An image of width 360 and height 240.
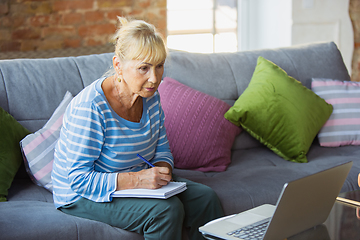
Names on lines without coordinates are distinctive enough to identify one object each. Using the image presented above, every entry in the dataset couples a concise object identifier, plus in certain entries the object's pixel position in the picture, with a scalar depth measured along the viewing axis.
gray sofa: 3.45
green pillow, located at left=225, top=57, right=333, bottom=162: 4.12
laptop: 2.66
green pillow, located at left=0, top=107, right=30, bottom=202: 3.71
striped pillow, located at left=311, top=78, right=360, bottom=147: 4.31
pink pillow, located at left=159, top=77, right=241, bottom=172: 4.02
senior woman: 3.43
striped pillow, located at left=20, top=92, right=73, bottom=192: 3.78
